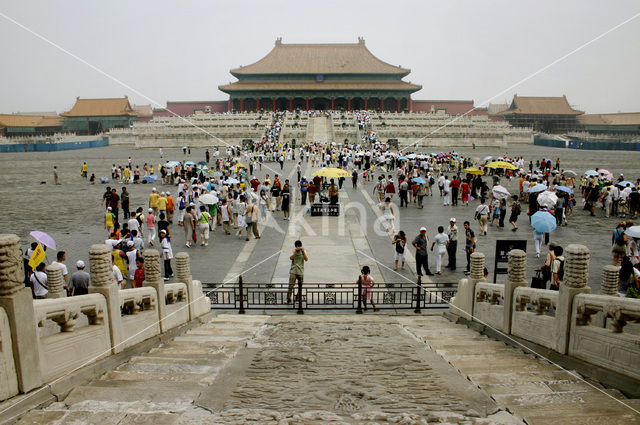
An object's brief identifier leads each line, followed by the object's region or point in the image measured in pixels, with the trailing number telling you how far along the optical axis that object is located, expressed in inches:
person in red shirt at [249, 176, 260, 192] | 793.6
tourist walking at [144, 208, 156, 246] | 560.4
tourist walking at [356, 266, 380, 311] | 374.0
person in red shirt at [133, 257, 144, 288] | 395.9
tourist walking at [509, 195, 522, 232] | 639.1
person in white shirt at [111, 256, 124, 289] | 366.9
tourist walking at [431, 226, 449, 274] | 468.4
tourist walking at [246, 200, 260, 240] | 589.3
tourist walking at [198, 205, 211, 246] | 567.2
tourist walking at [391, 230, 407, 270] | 463.7
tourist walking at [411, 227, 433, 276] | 448.5
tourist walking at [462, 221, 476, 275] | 482.5
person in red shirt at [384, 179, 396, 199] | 781.9
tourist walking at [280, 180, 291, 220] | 703.1
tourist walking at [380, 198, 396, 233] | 639.1
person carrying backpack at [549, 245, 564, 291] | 363.6
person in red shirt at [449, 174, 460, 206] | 802.8
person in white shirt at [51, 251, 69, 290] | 365.1
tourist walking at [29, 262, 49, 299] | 350.3
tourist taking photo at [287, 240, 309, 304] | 388.2
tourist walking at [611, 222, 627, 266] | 419.2
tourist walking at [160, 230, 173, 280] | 458.6
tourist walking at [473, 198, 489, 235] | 604.7
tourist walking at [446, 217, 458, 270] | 482.3
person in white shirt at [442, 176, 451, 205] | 804.0
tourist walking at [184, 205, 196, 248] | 559.8
